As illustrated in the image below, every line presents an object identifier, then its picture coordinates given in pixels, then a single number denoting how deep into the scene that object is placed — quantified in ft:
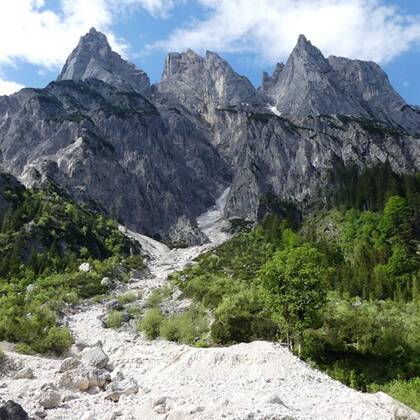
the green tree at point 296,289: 117.39
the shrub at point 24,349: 112.88
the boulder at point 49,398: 68.80
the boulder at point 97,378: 79.66
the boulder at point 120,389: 73.97
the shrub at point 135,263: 402.64
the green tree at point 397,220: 329.52
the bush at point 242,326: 129.80
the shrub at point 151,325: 159.02
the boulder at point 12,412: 58.29
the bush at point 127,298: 244.96
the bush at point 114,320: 180.53
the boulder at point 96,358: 94.28
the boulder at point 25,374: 86.48
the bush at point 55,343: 117.50
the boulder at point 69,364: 90.41
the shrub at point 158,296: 227.81
